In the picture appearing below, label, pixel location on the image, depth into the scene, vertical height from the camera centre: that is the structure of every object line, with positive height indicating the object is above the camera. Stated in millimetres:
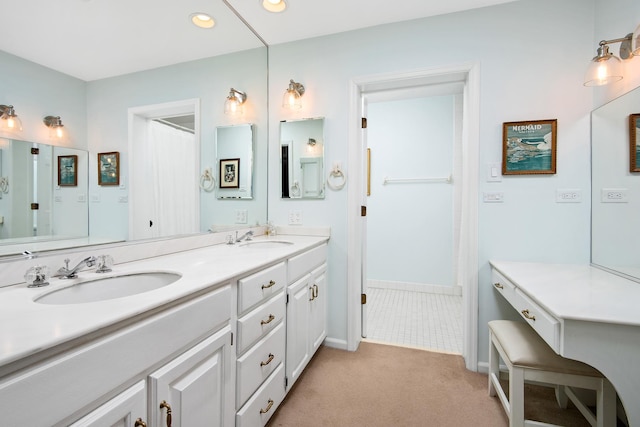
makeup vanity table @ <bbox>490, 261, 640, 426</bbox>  1025 -428
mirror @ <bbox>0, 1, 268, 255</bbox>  1016 +422
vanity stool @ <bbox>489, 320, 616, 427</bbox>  1202 -710
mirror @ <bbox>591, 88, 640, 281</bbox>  1457 +108
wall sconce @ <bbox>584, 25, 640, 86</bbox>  1438 +746
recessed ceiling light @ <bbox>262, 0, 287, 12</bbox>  1907 +1366
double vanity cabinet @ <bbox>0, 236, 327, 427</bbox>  552 -369
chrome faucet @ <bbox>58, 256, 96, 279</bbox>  1009 -216
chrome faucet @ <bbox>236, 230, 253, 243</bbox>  2039 -197
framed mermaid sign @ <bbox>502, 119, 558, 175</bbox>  1812 +402
